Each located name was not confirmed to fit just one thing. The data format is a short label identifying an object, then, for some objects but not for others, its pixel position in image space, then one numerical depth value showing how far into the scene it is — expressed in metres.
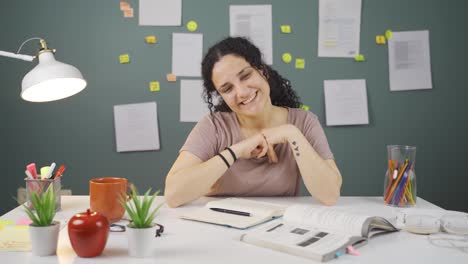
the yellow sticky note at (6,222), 1.31
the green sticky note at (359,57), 2.89
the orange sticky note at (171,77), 2.84
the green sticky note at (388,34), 2.88
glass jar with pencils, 1.58
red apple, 1.02
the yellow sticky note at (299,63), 2.88
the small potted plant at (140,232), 1.04
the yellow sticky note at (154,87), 2.84
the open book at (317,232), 1.06
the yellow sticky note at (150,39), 2.84
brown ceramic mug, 1.29
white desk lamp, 1.33
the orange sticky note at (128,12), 2.82
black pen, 1.38
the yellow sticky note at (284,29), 2.87
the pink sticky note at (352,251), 1.07
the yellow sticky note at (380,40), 2.89
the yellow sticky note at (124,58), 2.84
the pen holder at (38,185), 1.39
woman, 1.62
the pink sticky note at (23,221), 1.33
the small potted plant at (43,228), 1.04
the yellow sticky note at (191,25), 2.84
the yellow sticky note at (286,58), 2.88
